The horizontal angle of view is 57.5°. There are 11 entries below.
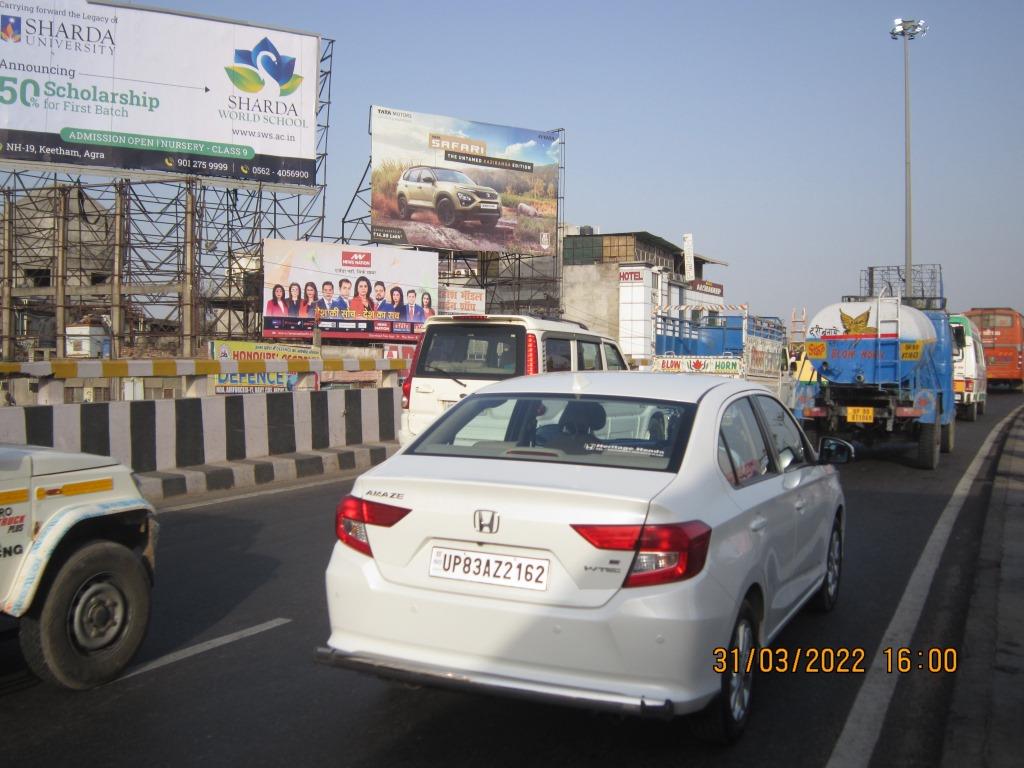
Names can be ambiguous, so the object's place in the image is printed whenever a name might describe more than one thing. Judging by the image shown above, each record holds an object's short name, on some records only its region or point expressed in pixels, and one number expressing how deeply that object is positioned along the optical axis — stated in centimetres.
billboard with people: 3475
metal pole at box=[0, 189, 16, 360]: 3038
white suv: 940
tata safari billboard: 3719
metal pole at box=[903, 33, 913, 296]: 2812
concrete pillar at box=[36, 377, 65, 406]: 916
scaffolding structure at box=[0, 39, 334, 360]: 3000
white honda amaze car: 332
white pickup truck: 411
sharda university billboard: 2800
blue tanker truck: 1391
